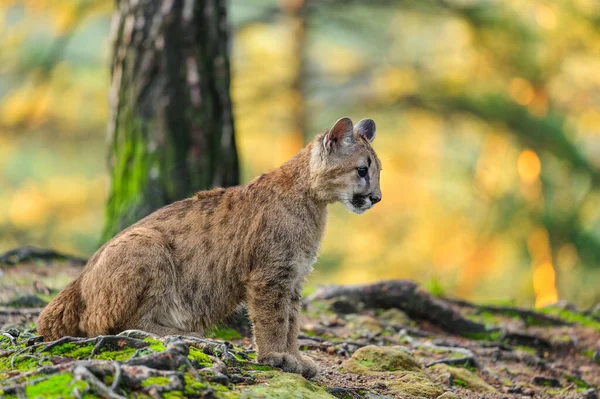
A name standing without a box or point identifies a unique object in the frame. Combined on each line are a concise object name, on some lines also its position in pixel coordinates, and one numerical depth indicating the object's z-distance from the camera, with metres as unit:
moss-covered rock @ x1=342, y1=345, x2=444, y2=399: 10.99
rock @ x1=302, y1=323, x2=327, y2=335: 14.36
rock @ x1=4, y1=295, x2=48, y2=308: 13.88
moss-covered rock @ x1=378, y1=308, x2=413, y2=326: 15.78
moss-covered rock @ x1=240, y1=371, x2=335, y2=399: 8.41
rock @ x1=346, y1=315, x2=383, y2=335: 14.76
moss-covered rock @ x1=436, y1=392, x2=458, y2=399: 10.88
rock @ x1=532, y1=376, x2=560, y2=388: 13.82
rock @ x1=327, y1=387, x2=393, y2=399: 9.97
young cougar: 10.73
